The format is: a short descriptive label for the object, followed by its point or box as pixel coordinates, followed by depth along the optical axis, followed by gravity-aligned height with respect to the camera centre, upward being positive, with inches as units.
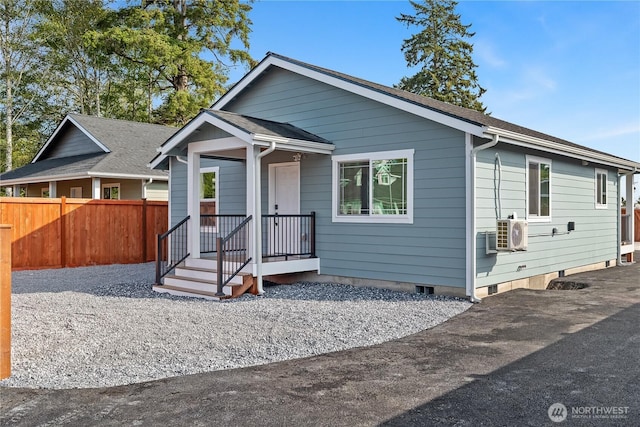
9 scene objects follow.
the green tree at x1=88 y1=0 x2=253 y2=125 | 988.6 +328.0
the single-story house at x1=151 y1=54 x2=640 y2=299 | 337.4 +16.2
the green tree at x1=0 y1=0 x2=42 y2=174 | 1004.4 +299.3
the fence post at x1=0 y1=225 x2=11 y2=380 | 183.9 -30.6
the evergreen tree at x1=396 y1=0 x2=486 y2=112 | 1293.1 +395.1
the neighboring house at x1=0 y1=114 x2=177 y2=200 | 656.4 +68.2
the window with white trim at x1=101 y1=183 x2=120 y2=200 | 720.3 +31.5
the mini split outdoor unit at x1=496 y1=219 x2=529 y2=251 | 337.7 -14.7
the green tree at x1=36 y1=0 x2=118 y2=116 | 1049.5 +326.2
